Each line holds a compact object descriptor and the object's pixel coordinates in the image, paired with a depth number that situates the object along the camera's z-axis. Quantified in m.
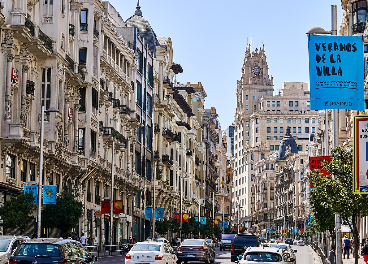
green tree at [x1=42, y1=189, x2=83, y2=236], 47.78
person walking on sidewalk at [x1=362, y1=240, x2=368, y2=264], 40.09
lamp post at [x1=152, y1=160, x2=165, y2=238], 73.70
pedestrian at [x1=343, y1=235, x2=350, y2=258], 59.31
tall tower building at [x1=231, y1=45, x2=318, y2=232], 186.48
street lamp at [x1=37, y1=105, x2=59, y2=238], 40.62
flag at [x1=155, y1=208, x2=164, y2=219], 75.56
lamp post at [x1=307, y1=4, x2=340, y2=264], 24.96
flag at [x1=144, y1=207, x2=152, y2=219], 72.19
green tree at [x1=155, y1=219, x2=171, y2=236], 81.00
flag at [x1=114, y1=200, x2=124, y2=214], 61.38
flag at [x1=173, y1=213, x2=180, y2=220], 88.00
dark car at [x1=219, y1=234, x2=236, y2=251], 88.19
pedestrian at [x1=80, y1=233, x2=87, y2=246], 50.33
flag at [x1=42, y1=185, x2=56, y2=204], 41.41
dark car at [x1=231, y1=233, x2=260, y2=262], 54.92
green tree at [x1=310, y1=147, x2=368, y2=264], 30.78
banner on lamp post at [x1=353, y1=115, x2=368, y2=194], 18.45
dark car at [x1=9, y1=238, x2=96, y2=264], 22.52
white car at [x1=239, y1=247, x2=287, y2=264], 27.28
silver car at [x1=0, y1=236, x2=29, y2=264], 25.23
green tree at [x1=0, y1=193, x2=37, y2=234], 39.75
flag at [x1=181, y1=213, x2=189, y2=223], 94.38
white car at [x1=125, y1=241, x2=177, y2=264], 31.92
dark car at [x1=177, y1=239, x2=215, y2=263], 43.78
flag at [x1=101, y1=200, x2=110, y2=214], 58.88
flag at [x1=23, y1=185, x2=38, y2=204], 41.53
